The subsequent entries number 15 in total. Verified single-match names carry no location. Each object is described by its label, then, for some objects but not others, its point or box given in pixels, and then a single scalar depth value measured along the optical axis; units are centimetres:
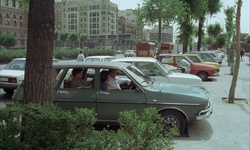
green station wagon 585
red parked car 1396
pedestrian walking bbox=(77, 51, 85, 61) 1921
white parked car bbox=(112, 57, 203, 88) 868
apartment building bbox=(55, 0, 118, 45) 12912
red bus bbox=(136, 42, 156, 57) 4091
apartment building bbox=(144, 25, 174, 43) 11671
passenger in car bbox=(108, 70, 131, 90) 627
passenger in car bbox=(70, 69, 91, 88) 622
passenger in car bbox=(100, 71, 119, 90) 608
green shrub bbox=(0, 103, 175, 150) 299
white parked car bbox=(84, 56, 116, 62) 1502
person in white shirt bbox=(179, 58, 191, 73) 1417
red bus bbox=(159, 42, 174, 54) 4478
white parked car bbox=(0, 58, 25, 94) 1000
